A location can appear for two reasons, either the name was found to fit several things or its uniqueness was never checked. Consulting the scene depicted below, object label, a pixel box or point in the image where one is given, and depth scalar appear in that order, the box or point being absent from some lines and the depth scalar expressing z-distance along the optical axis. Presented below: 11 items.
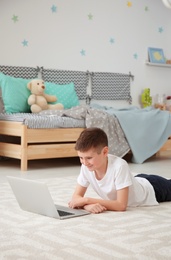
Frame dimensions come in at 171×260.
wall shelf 5.66
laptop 2.10
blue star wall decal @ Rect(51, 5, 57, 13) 4.86
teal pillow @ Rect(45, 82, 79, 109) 4.69
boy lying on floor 2.14
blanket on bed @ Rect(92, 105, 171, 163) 4.27
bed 3.83
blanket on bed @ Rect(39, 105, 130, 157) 4.09
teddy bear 4.35
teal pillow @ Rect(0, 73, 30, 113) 4.32
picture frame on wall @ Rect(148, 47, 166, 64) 5.69
